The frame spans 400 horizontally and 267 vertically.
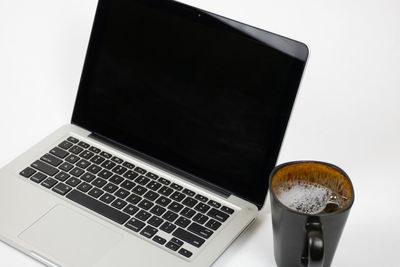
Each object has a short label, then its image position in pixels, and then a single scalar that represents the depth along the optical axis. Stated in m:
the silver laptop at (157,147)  1.12
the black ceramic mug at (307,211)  1.03
